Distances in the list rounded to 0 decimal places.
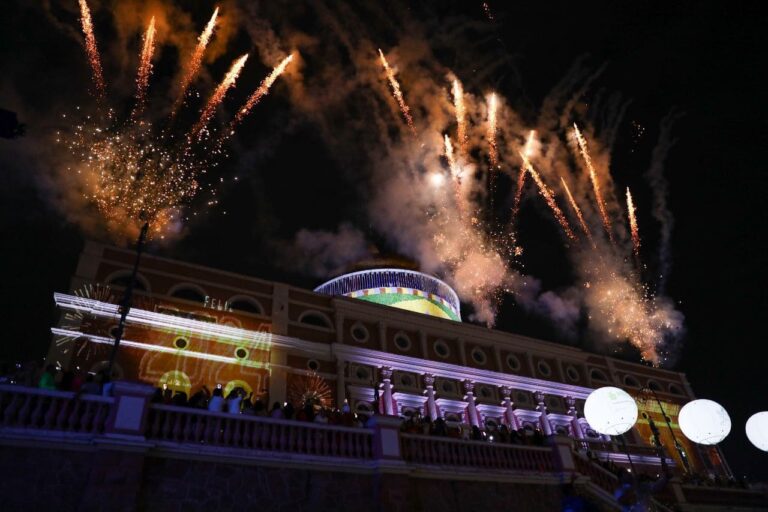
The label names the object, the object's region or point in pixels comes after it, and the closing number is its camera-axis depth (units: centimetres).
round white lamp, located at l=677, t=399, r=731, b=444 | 1691
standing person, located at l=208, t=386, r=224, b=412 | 1254
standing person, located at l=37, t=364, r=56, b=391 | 1140
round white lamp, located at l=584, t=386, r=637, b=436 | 1627
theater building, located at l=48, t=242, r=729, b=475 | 2198
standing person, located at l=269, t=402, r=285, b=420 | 1291
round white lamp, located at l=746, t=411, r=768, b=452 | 1798
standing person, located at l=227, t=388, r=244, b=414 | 1273
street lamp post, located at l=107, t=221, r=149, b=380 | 1359
